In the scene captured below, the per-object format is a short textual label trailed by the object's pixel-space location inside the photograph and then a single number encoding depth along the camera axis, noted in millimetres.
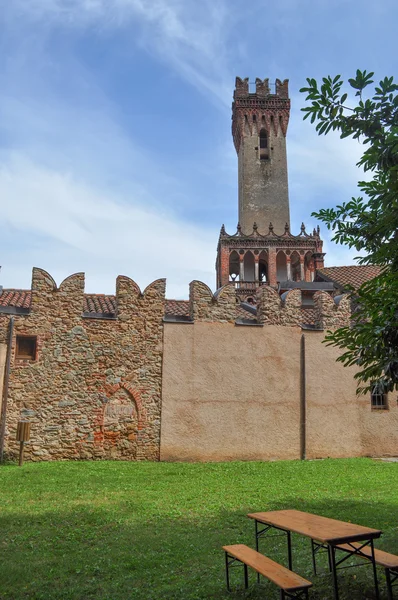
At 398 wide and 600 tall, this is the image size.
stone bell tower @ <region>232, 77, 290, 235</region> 51625
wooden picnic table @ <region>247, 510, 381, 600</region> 4113
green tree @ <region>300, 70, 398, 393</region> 5387
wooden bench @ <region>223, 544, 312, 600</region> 3824
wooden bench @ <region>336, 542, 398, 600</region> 4152
